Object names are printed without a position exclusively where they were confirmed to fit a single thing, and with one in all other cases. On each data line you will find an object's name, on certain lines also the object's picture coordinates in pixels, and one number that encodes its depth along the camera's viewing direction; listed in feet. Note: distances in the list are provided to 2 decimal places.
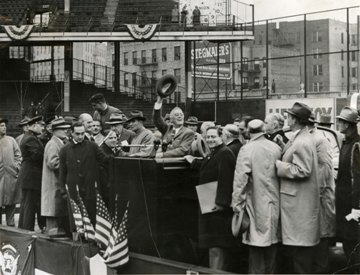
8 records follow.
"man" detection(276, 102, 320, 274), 13.98
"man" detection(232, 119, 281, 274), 14.02
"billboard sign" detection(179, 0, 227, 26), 83.20
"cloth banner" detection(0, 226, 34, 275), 19.85
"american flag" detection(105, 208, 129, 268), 15.66
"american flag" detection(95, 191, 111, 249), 16.49
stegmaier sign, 98.94
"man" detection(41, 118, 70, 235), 20.39
